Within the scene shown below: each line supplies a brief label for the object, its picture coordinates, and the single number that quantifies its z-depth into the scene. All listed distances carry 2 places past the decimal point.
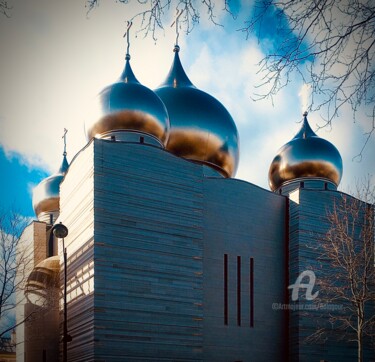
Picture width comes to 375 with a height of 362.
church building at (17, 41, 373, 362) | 18.78
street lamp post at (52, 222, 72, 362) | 13.31
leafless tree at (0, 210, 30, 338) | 16.77
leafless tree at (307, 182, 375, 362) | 22.47
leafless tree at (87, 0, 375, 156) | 5.38
